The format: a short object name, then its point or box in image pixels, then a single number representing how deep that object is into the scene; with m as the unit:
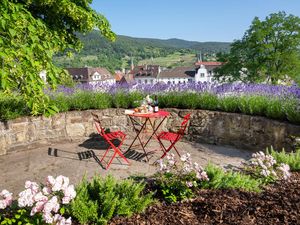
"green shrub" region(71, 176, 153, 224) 2.70
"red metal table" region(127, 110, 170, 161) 5.86
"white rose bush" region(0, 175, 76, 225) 2.28
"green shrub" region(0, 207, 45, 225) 2.45
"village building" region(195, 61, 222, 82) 83.69
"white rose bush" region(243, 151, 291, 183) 3.61
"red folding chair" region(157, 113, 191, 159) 5.33
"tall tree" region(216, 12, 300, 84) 30.83
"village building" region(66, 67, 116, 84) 76.50
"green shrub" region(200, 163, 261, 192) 3.36
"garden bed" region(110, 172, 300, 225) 2.71
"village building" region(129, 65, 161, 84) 91.75
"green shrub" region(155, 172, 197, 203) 3.16
